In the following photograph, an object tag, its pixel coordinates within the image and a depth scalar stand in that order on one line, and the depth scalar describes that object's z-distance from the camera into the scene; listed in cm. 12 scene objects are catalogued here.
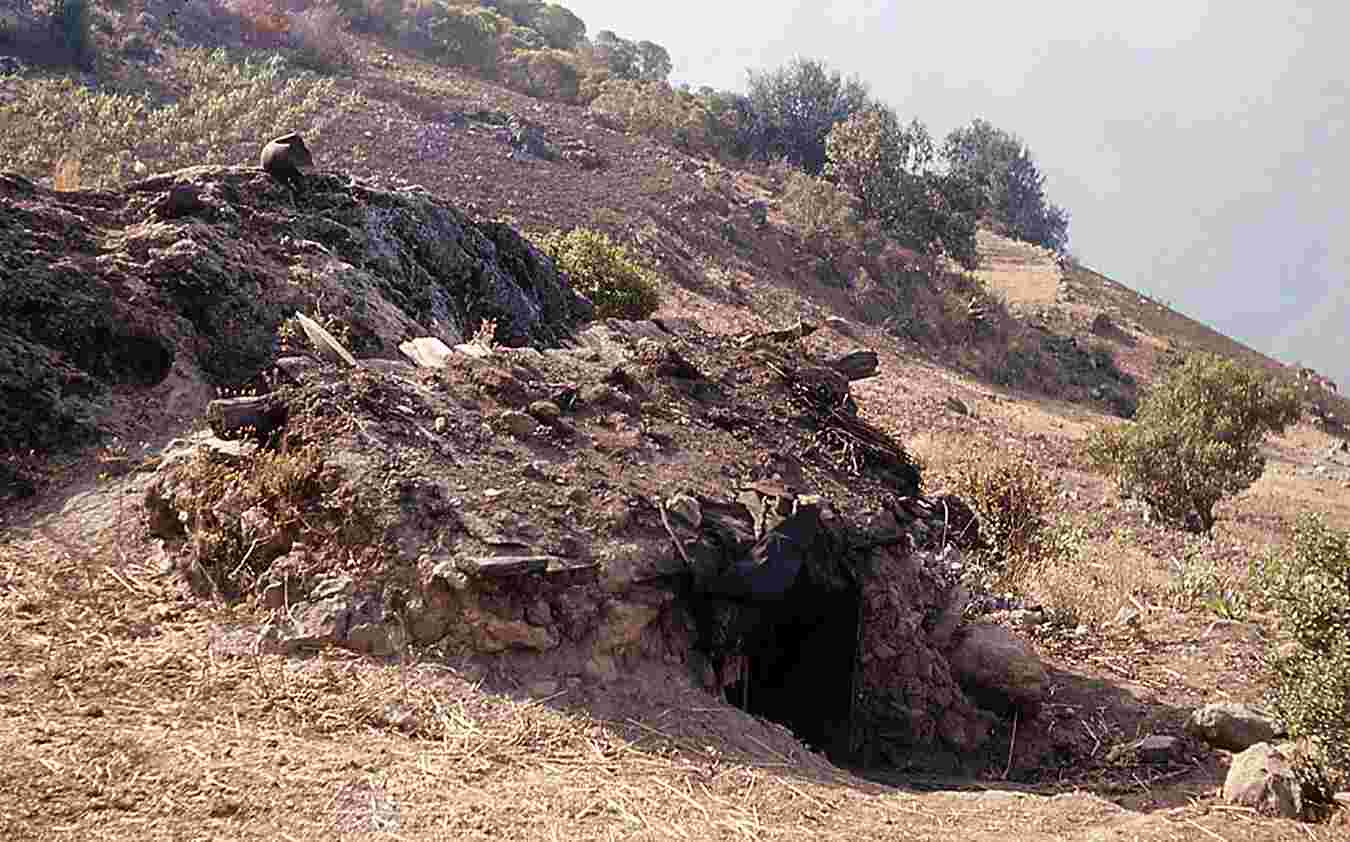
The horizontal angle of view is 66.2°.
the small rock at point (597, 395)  538
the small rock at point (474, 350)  568
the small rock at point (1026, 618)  641
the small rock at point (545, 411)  503
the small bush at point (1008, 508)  782
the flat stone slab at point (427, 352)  573
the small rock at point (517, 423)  490
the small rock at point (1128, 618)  663
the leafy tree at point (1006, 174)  4266
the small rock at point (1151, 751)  489
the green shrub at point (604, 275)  1196
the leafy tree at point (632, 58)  3741
